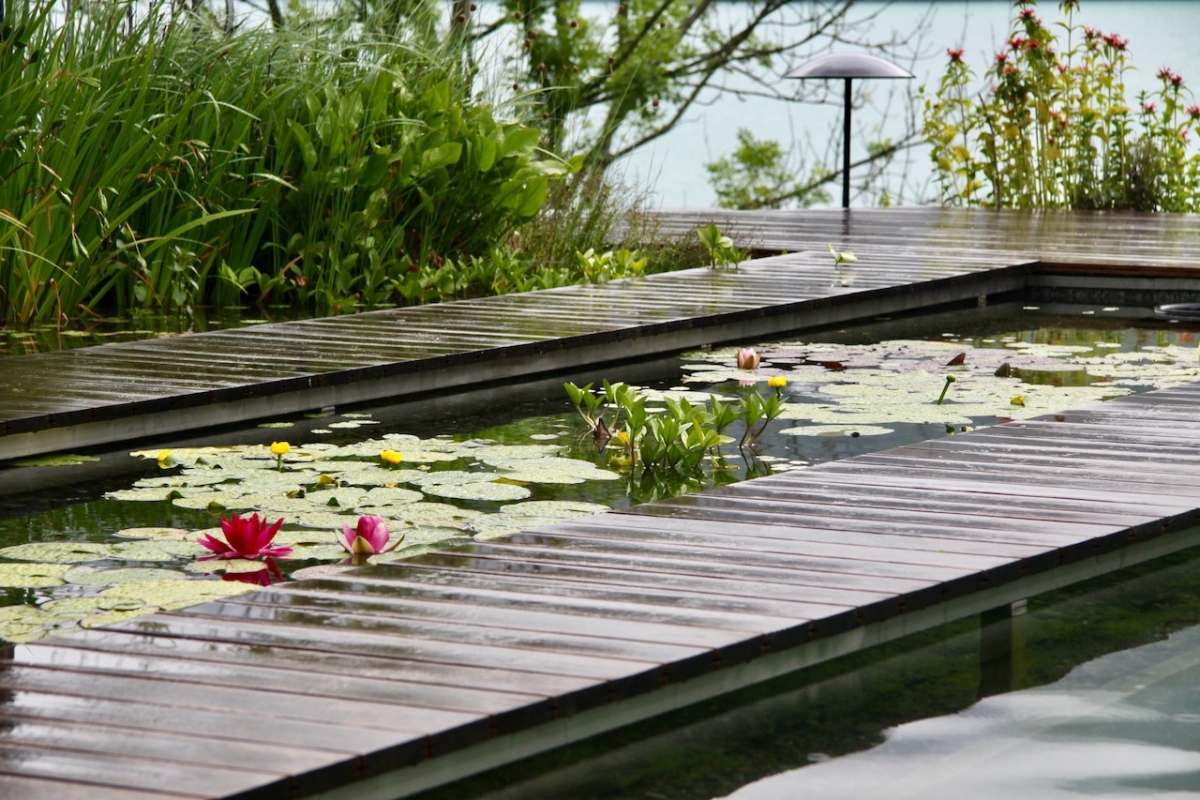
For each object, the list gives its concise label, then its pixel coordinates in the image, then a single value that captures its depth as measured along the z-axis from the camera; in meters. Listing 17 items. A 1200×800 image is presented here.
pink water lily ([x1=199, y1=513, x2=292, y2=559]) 6.09
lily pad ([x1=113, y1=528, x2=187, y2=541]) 6.62
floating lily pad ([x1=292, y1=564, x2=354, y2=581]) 5.60
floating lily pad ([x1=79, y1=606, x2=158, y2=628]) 5.46
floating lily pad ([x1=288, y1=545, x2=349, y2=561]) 6.25
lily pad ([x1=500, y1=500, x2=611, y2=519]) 6.92
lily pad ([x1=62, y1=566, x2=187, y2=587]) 5.97
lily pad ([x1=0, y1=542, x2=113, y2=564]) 6.33
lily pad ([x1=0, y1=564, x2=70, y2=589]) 5.95
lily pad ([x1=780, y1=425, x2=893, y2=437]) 8.65
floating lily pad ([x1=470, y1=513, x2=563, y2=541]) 6.63
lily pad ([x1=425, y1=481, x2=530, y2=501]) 7.25
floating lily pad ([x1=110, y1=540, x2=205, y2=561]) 6.33
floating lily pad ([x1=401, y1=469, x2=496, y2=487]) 7.57
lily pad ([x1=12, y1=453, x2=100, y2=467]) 8.17
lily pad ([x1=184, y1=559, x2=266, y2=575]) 6.09
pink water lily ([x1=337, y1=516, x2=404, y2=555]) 5.95
